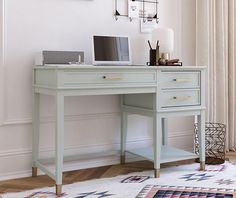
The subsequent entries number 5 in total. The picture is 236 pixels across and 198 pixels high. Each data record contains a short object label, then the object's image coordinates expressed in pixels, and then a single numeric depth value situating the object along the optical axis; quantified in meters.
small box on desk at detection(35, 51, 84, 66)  2.64
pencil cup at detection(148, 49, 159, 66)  2.99
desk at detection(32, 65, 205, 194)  2.39
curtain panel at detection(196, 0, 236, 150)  3.55
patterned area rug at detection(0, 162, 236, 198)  2.35
